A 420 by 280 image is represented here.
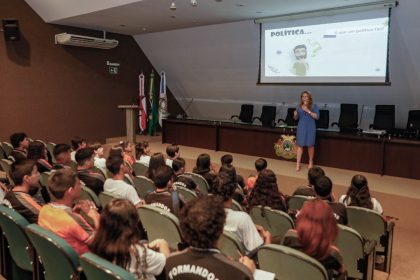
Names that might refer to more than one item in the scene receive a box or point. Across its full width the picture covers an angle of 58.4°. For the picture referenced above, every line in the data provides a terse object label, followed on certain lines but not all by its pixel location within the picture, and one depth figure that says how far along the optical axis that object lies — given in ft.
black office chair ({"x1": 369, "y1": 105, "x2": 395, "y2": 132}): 22.72
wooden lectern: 27.96
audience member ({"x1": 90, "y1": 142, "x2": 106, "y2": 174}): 14.45
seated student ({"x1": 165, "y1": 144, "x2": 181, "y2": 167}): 15.27
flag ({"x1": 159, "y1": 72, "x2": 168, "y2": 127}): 30.29
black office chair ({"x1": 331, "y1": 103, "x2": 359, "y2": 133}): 23.72
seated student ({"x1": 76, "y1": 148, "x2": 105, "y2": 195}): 11.25
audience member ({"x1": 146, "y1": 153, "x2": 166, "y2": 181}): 12.58
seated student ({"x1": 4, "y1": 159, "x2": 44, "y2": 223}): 8.04
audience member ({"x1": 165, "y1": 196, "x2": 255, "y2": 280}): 4.81
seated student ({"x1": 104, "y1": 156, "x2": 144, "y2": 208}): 10.41
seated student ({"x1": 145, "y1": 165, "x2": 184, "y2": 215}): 8.85
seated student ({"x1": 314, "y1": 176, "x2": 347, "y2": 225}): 9.00
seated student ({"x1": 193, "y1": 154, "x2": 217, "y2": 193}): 13.28
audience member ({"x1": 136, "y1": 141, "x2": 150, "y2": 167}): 16.10
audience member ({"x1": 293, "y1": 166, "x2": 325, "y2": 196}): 11.02
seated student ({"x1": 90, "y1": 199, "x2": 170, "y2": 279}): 5.47
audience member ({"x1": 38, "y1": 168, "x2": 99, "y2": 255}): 6.64
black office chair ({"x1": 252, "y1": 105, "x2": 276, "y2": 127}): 27.20
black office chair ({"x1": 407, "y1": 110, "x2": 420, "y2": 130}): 21.28
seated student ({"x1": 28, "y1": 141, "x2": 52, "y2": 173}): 13.29
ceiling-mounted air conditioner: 27.10
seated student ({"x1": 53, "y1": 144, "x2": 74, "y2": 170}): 13.26
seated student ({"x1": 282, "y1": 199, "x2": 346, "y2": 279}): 6.12
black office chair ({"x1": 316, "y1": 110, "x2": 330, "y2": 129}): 24.48
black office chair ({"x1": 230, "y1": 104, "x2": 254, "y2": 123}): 29.12
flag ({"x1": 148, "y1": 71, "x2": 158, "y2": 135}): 30.94
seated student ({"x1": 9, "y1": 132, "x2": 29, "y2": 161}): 17.09
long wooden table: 18.71
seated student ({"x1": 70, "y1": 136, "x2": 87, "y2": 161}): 16.90
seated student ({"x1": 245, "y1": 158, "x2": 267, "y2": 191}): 12.64
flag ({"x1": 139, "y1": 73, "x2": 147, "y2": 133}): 30.45
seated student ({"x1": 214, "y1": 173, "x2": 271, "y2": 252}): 7.34
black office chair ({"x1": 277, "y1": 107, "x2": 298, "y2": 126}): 25.96
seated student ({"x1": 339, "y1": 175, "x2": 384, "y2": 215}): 10.22
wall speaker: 24.85
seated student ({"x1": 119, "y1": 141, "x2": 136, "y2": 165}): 16.01
